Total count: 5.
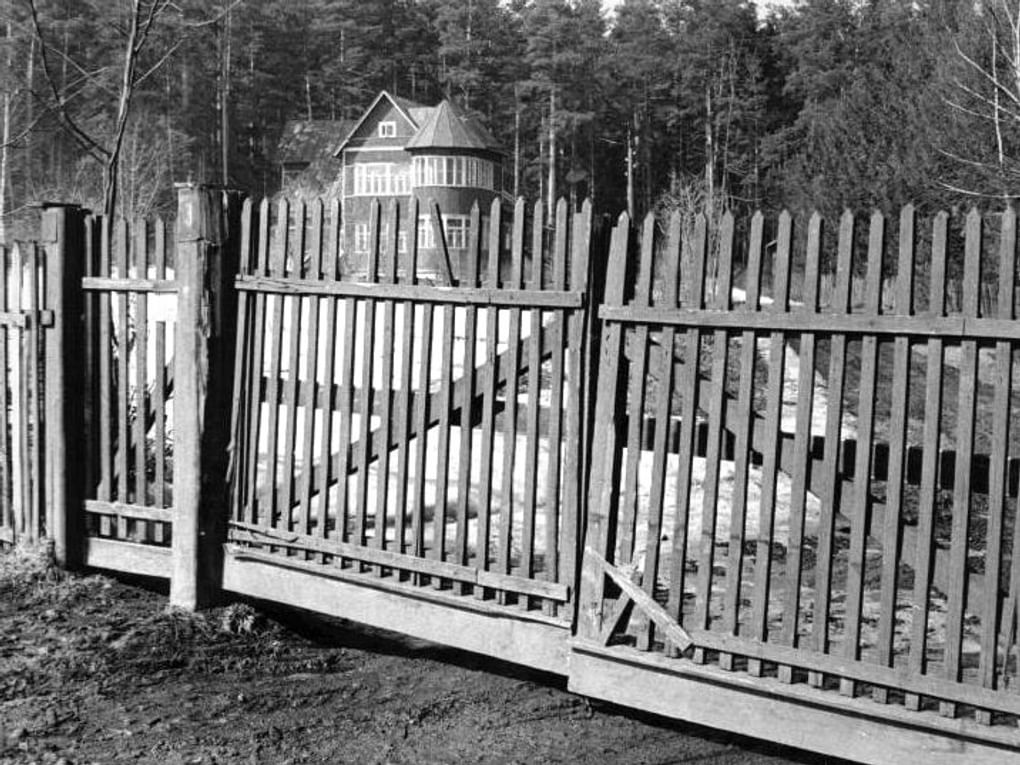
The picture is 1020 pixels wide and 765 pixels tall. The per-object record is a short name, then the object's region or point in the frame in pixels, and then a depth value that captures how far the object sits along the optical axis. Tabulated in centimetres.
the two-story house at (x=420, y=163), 6000
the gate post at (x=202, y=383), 585
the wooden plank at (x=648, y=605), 444
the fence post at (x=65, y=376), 643
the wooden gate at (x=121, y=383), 615
